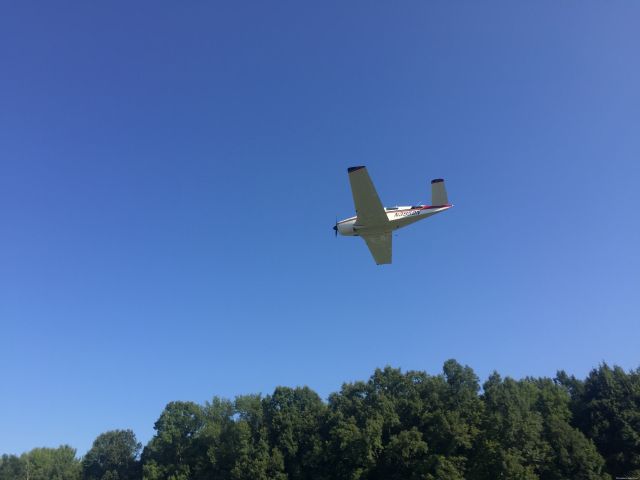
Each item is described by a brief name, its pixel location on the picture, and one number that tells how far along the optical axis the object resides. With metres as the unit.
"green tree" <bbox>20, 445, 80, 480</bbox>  83.39
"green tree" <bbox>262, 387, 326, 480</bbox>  50.75
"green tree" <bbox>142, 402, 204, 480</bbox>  60.56
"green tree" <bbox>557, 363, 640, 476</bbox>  44.16
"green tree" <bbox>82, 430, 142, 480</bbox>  75.00
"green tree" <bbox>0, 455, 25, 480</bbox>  92.69
